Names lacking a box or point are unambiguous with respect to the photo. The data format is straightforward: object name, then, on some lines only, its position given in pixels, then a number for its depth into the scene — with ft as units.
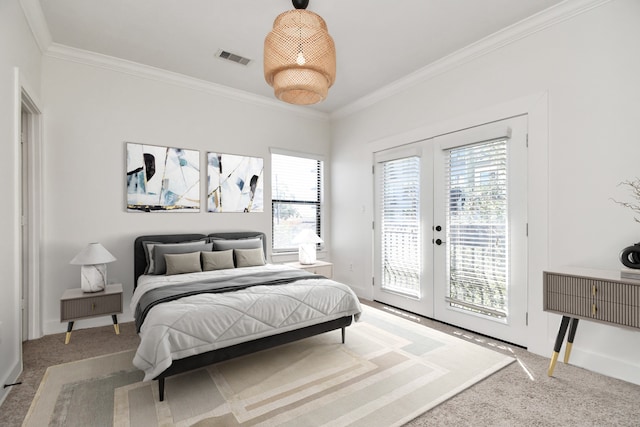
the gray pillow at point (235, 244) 12.94
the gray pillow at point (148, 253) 11.42
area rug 6.34
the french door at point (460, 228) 9.93
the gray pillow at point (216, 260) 11.87
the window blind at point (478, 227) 10.25
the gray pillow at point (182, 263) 11.09
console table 6.57
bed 6.82
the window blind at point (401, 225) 13.07
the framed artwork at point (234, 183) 14.02
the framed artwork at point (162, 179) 12.23
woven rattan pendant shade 6.91
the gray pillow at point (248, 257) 12.53
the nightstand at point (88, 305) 9.77
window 16.12
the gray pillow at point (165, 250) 11.30
